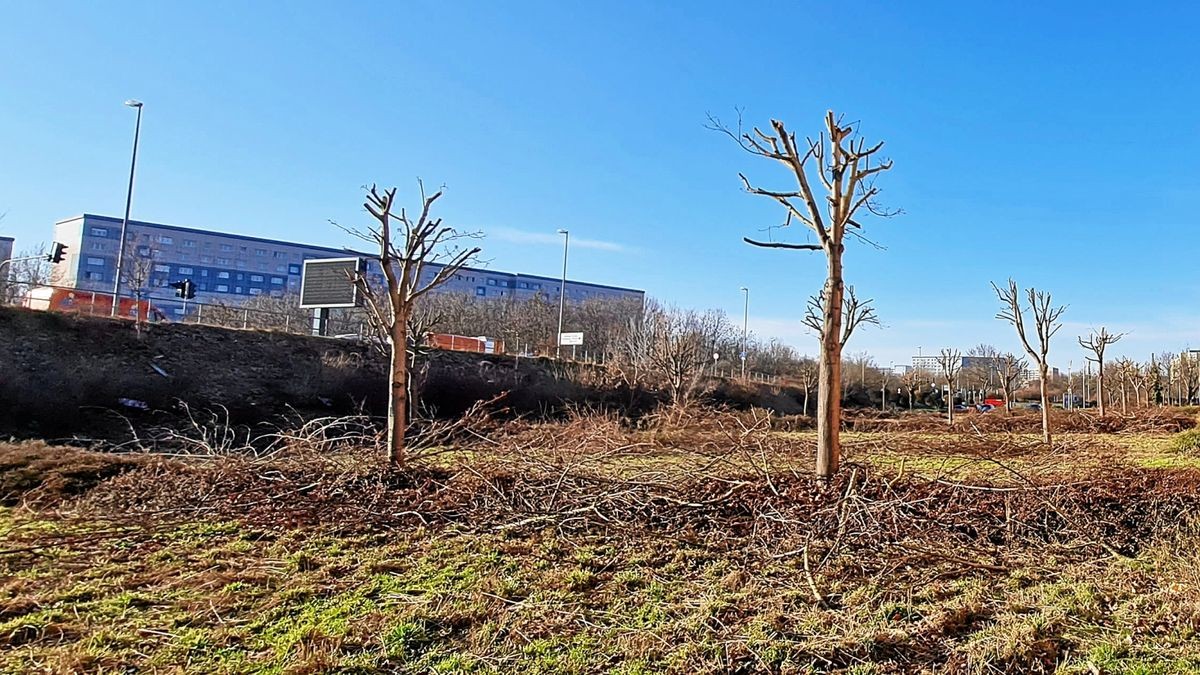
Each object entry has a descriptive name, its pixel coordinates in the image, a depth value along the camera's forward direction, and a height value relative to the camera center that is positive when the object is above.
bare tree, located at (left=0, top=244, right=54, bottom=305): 25.62 +3.65
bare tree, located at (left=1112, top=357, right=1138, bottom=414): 30.86 +2.19
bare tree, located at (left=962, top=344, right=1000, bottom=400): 52.03 +2.98
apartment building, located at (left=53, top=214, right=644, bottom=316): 63.56 +11.35
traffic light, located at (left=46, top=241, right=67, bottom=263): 24.41 +3.74
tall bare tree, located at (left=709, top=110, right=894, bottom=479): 7.67 +1.92
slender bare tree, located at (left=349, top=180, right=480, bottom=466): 8.75 +1.15
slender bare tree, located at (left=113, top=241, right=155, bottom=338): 25.31 +3.48
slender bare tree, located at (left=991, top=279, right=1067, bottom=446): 17.30 +2.23
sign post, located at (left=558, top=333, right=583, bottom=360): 36.46 +2.59
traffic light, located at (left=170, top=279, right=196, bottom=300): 27.07 +3.09
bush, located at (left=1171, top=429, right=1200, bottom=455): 12.33 -0.37
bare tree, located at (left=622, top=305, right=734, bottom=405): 23.98 +1.96
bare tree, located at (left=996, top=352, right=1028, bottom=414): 31.30 +2.22
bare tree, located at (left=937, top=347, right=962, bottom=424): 32.06 +2.14
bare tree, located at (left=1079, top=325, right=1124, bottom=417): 27.33 +2.71
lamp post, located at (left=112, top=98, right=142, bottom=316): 25.75 +4.32
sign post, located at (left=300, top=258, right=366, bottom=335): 29.47 +3.73
